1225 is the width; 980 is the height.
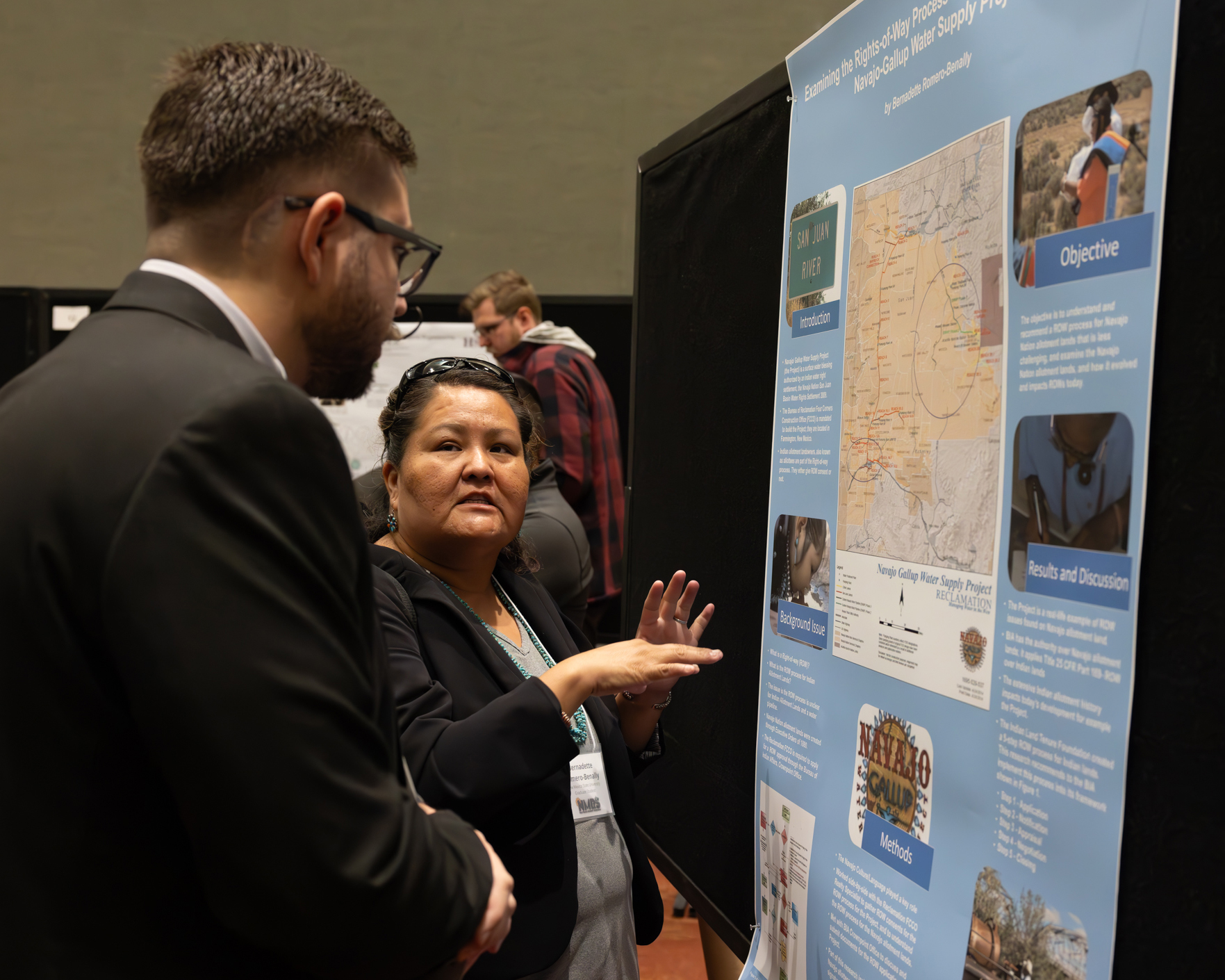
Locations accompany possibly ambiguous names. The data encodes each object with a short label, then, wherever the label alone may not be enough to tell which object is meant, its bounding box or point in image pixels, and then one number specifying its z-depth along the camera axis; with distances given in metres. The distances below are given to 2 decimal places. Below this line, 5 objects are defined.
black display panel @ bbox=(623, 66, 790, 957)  1.80
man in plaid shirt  3.65
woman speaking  1.38
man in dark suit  0.73
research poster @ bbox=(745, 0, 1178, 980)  0.99
